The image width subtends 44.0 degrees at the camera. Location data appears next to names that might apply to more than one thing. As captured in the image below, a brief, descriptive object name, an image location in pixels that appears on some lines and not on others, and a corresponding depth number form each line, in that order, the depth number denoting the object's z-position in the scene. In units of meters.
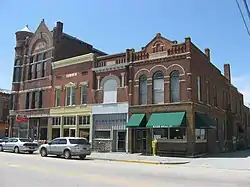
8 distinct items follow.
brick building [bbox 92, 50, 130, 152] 30.58
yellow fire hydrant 27.14
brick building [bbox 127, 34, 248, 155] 26.39
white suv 24.08
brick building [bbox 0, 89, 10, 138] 59.03
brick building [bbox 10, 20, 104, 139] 38.62
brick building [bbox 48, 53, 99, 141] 33.56
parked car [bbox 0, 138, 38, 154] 30.59
